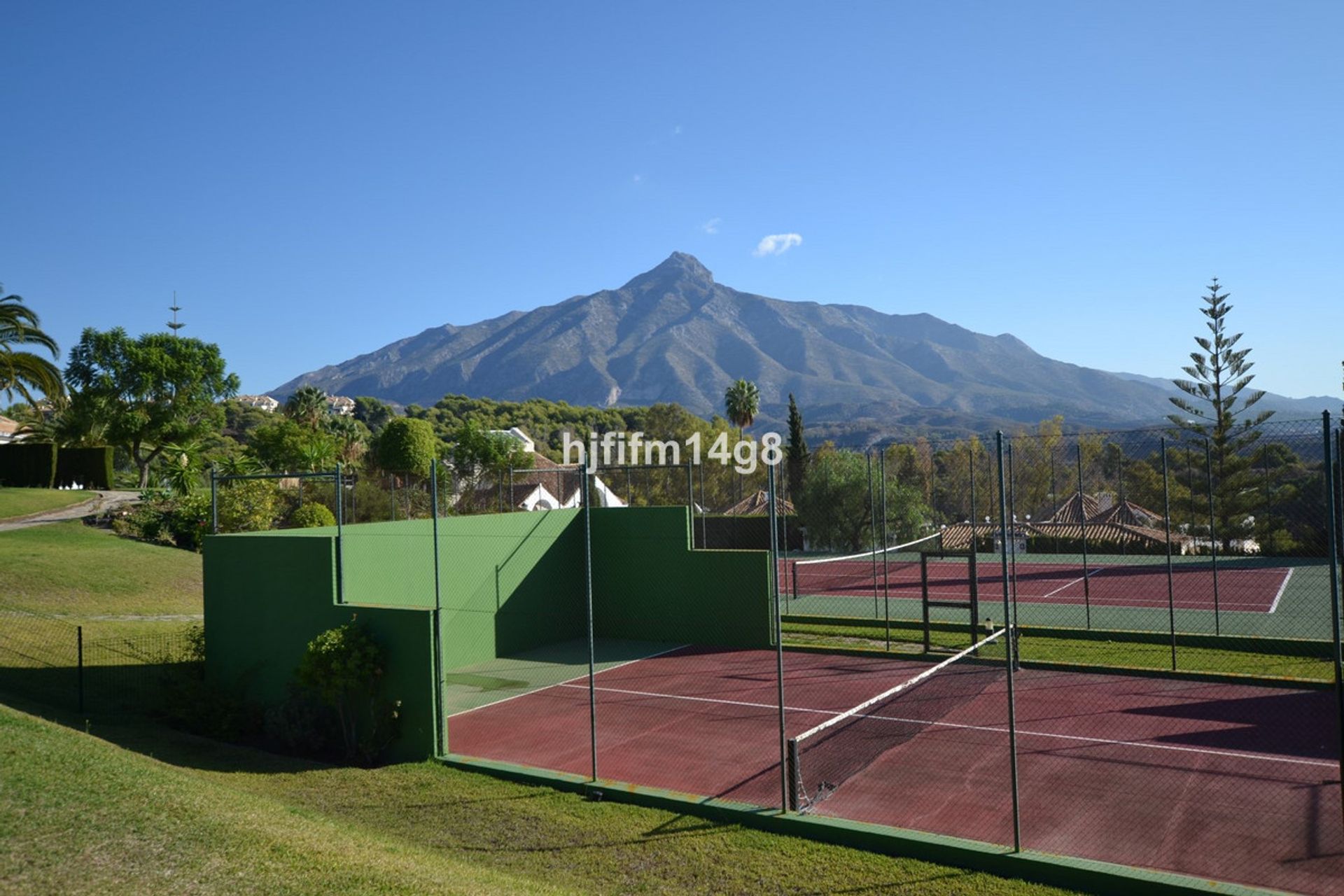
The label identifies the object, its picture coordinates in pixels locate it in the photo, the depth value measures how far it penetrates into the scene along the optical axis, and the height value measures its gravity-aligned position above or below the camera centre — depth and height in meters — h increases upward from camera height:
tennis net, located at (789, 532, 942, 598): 25.50 -3.51
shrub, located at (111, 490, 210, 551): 26.98 -1.30
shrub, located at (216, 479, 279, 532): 23.62 -0.77
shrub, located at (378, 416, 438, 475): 40.25 +1.19
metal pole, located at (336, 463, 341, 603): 11.73 -1.05
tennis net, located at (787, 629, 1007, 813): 9.16 -3.34
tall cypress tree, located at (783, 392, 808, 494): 37.25 +0.47
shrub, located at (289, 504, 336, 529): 21.48 -0.98
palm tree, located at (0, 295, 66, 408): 27.78 +3.82
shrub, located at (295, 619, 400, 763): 11.00 -2.49
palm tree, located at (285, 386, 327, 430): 51.88 +4.09
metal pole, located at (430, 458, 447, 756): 10.89 -2.78
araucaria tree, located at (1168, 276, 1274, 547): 26.55 +1.03
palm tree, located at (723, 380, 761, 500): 57.91 +3.88
